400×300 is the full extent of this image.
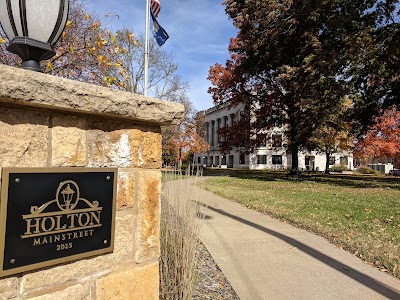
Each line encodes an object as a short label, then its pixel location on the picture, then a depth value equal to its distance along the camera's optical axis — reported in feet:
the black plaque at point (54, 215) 4.94
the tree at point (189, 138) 98.55
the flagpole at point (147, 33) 26.35
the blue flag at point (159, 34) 30.58
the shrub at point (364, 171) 151.80
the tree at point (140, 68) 53.52
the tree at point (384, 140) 91.78
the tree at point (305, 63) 43.78
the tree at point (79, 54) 21.22
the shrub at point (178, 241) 9.37
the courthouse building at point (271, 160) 191.11
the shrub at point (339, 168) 169.27
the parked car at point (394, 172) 141.61
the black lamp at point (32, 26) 6.35
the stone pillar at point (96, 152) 5.10
